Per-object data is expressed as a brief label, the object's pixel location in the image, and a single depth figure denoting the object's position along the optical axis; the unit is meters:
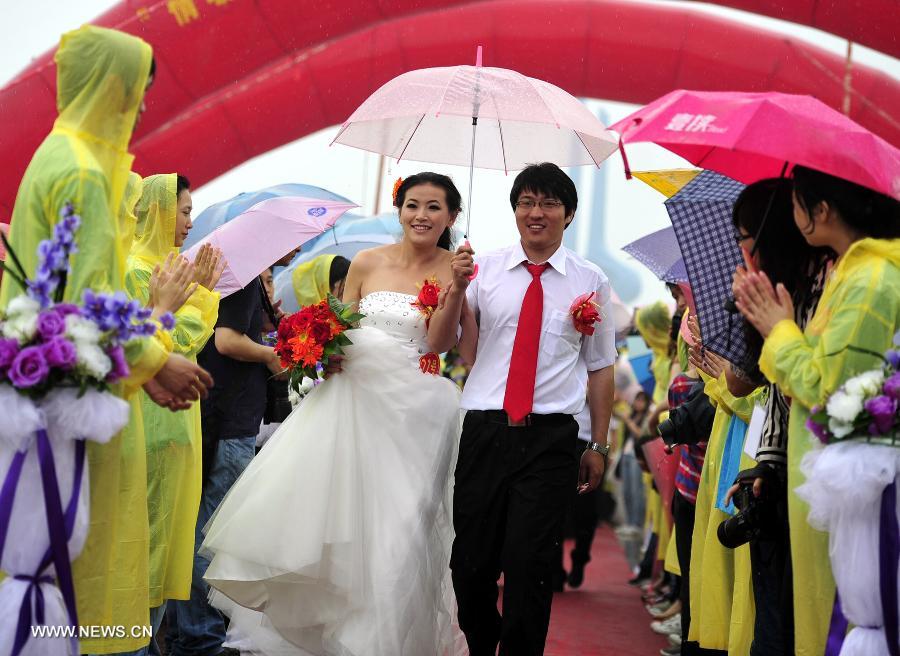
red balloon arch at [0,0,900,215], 8.55
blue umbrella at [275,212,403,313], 8.67
